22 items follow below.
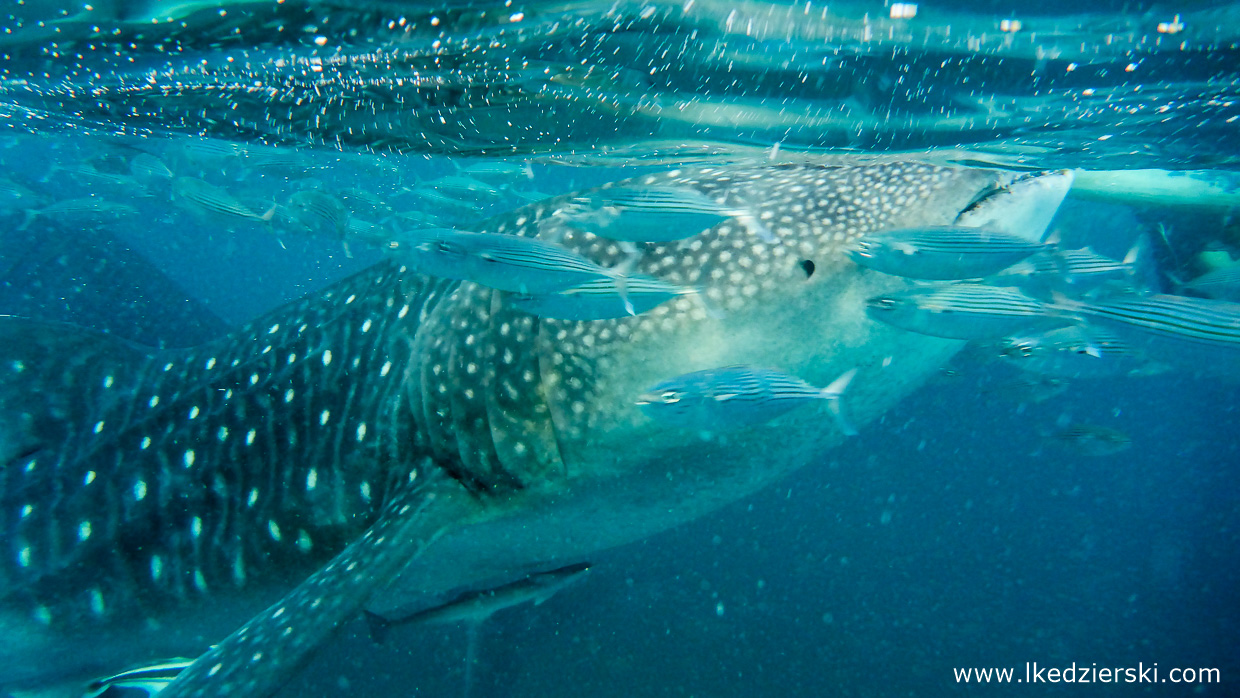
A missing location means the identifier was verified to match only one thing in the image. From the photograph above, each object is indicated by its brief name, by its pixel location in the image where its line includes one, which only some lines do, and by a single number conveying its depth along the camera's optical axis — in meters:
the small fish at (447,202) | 20.19
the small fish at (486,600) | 3.93
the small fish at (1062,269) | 4.06
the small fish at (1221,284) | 6.11
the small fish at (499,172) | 14.91
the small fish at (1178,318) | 2.80
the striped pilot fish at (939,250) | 2.46
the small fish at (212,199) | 9.01
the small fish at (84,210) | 10.04
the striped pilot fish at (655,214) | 2.62
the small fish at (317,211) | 10.36
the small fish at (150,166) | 14.29
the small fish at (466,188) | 17.36
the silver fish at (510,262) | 2.59
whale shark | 2.75
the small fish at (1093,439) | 7.74
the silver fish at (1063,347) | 4.90
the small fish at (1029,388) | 7.89
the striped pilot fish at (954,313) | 2.46
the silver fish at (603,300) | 2.51
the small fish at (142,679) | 3.34
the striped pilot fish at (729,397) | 2.39
